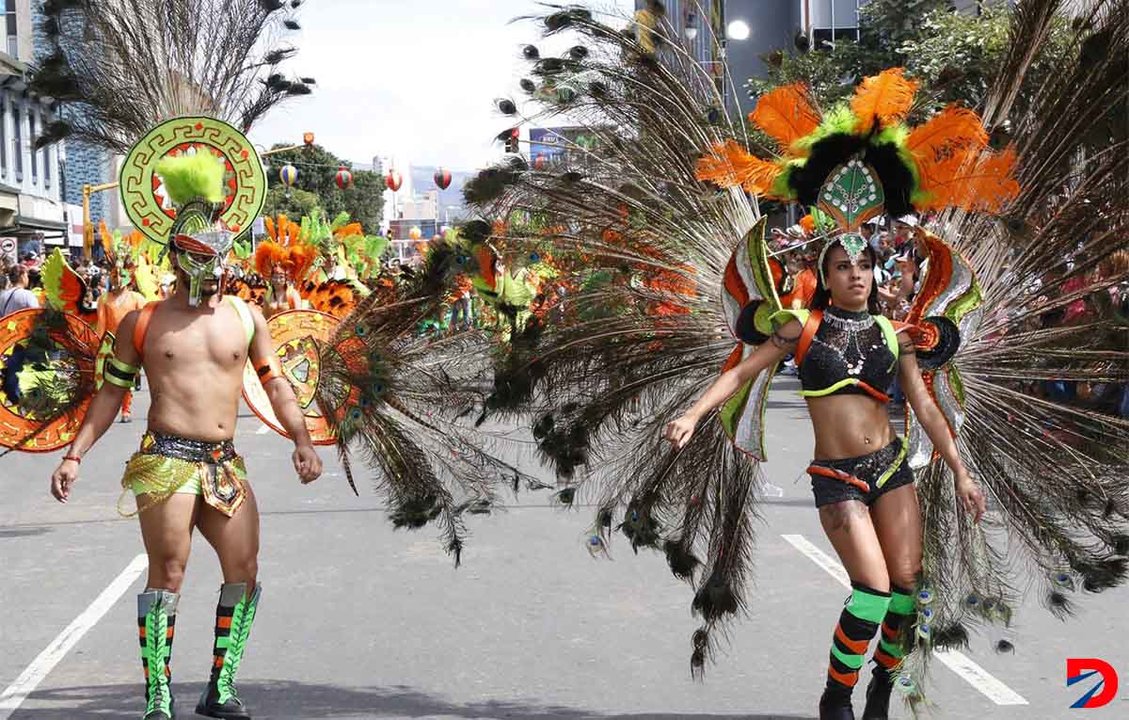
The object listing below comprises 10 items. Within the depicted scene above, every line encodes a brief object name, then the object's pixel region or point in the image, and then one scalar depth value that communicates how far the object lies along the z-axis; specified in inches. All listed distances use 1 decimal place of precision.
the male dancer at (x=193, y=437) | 223.6
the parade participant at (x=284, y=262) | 723.4
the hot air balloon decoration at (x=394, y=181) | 2166.6
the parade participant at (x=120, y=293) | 521.3
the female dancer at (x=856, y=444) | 212.2
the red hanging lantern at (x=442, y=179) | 2186.4
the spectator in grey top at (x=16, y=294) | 666.8
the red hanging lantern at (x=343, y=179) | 2195.6
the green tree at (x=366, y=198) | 3710.6
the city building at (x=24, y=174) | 1724.9
